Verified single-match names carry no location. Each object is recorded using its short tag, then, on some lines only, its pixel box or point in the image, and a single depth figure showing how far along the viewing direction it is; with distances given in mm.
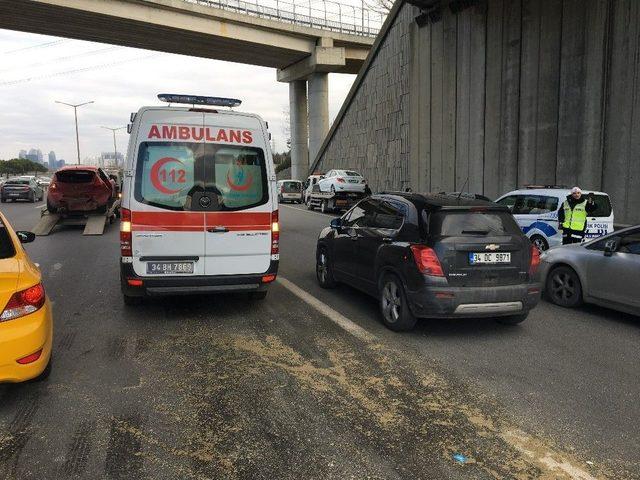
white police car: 10477
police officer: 9617
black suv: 5508
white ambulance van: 5941
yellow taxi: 3713
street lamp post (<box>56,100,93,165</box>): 65244
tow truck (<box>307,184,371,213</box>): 23942
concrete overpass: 31297
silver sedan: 6297
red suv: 16203
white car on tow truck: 24453
